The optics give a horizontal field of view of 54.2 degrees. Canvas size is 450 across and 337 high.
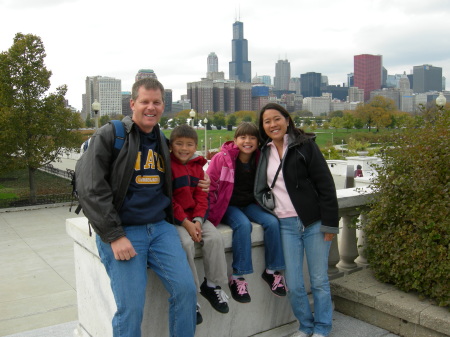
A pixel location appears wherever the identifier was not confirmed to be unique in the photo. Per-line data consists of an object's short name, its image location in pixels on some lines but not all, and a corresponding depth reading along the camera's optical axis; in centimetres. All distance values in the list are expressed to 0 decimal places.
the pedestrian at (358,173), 2091
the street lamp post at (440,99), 1500
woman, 332
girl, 320
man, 258
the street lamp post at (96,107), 2144
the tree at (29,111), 2073
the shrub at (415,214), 336
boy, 297
